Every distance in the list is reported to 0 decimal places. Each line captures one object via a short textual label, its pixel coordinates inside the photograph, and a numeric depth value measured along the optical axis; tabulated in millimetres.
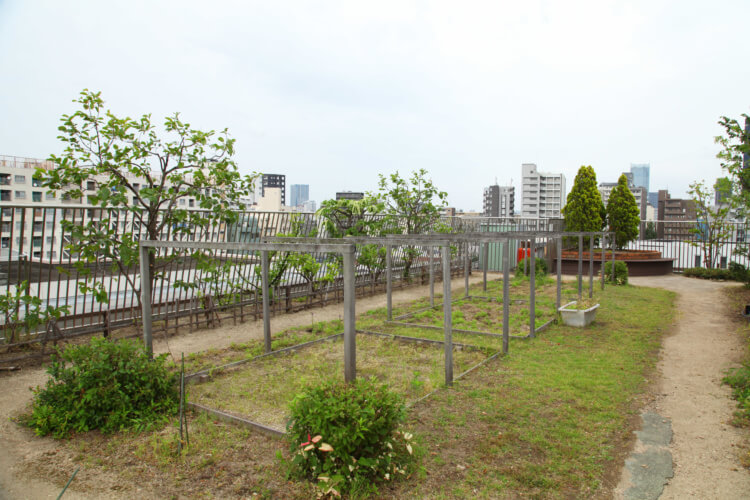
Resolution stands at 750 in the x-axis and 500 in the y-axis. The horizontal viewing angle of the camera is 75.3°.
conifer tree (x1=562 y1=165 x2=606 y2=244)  16219
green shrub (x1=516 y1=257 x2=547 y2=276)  14592
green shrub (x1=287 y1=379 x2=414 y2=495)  2863
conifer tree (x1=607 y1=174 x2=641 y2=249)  16328
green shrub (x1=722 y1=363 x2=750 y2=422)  4230
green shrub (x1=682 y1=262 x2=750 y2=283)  13305
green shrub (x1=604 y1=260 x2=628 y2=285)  13355
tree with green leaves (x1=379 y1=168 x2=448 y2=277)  13203
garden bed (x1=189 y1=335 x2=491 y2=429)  4410
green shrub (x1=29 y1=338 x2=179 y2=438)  3852
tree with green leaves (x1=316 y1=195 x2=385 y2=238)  10625
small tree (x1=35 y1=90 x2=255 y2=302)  5902
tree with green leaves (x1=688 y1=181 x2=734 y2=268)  15383
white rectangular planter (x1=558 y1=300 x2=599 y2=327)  7820
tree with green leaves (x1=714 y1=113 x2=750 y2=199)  7414
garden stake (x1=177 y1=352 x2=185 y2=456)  3418
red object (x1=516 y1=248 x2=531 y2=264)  16117
